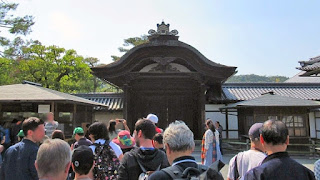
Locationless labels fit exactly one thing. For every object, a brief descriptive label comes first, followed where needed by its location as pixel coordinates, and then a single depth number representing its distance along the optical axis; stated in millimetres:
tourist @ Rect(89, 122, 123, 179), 2980
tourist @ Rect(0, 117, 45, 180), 3029
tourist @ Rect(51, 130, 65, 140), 4469
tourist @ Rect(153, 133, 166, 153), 3613
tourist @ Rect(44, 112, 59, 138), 6738
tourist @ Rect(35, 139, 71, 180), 1806
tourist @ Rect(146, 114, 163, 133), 5692
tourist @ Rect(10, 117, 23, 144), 7641
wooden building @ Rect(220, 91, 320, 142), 12719
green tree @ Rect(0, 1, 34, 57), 14750
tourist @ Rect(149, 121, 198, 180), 1951
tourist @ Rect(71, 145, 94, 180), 2189
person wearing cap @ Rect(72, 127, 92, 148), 4355
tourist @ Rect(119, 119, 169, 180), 2541
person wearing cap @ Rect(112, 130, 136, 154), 4113
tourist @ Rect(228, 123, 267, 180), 2920
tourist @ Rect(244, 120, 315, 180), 2023
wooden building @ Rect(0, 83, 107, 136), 9148
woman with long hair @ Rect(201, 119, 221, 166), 7020
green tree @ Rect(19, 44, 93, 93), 21391
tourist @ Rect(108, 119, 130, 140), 5379
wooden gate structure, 12648
